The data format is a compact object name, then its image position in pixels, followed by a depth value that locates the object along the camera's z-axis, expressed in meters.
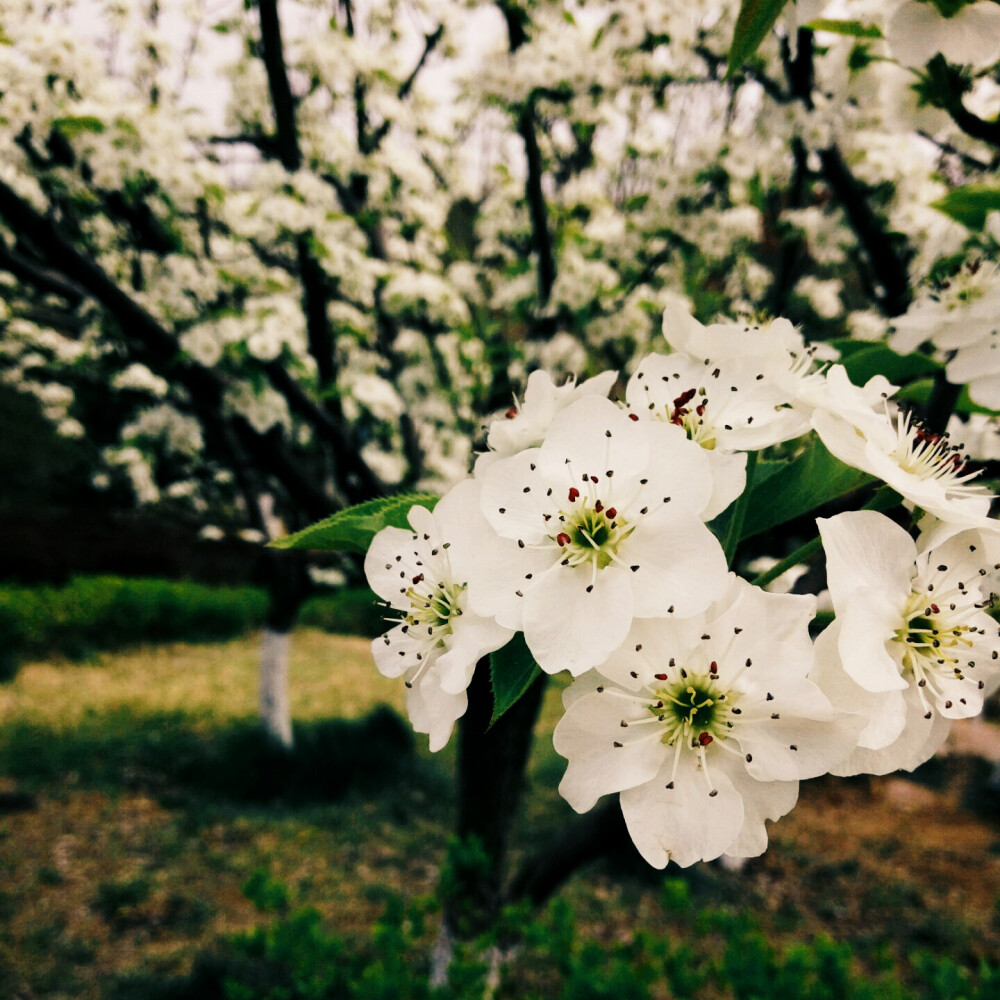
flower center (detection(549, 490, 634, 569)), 0.12
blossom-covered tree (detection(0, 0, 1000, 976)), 0.12
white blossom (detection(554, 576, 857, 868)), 0.11
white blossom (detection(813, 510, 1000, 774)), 0.11
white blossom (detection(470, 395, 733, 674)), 0.11
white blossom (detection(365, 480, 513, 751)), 0.12
